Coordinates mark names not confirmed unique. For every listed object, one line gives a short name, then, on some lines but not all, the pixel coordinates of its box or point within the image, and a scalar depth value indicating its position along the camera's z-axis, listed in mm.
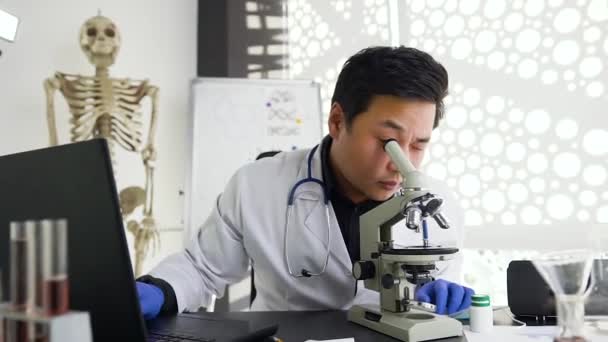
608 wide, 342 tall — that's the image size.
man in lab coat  1337
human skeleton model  2650
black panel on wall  3377
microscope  983
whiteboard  2844
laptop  576
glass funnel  539
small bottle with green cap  1054
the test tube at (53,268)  438
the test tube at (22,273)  442
